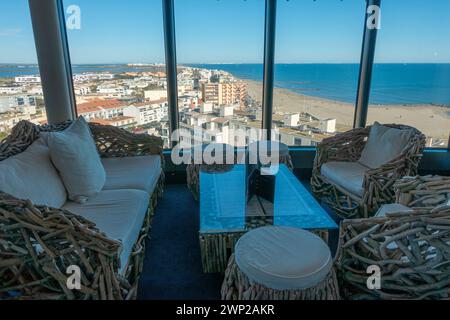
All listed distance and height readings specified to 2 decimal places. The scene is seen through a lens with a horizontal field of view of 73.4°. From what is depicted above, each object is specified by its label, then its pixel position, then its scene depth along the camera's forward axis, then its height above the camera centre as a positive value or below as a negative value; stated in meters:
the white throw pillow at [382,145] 2.56 -0.63
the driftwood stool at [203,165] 2.88 -0.87
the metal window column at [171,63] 3.32 +0.09
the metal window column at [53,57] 2.99 +0.14
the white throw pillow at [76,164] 1.95 -0.61
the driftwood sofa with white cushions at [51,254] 1.21 -0.75
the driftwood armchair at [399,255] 1.25 -0.77
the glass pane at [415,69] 3.46 +0.03
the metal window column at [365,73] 3.46 -0.02
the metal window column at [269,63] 3.39 +0.09
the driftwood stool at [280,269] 1.25 -0.81
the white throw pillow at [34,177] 1.53 -0.56
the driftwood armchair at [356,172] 2.30 -0.86
